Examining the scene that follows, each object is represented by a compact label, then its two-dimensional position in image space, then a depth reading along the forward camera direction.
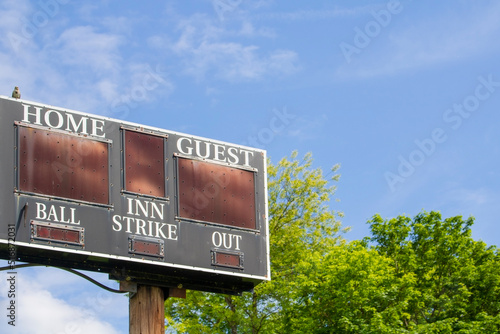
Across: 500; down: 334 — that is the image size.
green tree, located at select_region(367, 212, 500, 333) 29.88
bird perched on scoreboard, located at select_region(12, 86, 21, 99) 14.72
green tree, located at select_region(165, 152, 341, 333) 31.28
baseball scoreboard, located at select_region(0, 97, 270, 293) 13.94
